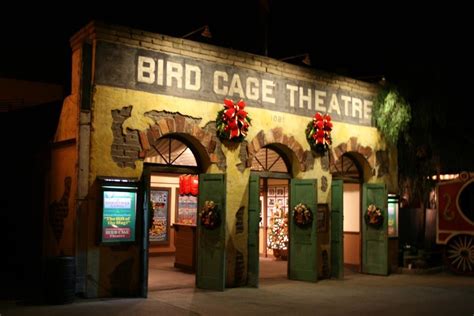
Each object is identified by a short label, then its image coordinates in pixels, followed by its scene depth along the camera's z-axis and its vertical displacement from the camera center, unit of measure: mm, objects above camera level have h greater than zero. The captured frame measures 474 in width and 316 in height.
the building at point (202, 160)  10727 +1172
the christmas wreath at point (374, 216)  15211 +2
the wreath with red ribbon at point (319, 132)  14164 +2020
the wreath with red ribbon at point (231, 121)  12367 +1947
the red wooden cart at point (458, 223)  15500 -126
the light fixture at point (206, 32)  12227 +3772
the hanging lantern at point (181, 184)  15188 +706
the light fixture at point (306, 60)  14562 +3859
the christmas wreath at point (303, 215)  13328 -10
